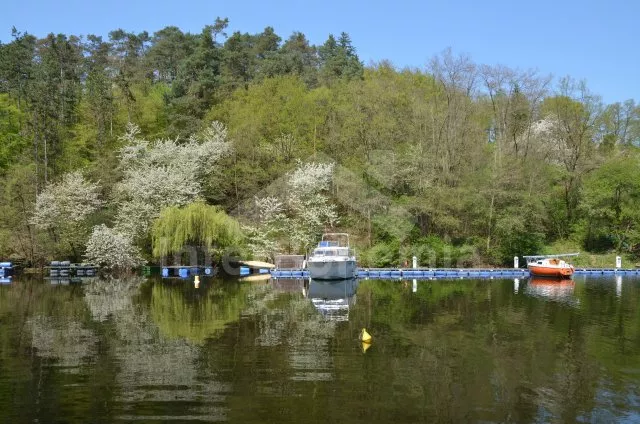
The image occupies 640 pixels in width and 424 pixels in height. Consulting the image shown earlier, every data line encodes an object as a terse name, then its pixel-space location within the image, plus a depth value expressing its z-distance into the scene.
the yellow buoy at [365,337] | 20.34
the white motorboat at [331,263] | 39.53
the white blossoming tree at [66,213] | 48.31
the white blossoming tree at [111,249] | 45.97
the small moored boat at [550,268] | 43.44
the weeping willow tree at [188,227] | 45.31
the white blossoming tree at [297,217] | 50.25
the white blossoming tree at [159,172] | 48.72
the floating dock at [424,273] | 45.47
